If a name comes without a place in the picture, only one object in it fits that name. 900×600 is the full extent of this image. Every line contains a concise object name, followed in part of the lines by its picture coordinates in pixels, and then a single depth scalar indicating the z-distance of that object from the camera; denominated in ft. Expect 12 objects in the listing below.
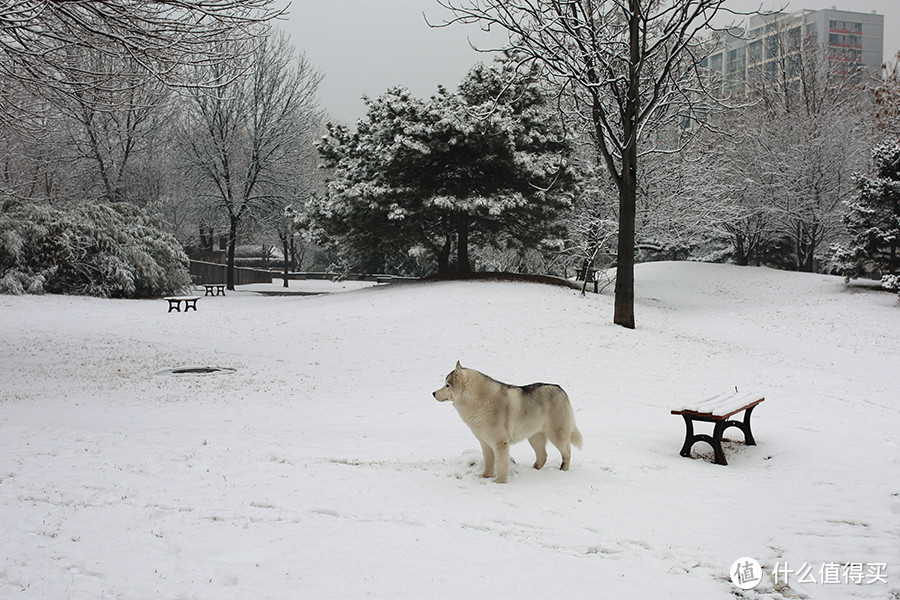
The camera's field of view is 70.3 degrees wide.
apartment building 285.97
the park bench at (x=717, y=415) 22.77
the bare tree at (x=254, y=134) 106.32
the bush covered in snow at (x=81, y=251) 73.82
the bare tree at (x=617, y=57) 49.78
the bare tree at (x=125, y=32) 31.68
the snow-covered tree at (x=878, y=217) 76.43
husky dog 18.86
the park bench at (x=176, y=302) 69.72
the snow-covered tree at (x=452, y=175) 73.26
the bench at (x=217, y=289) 100.37
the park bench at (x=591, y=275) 81.88
